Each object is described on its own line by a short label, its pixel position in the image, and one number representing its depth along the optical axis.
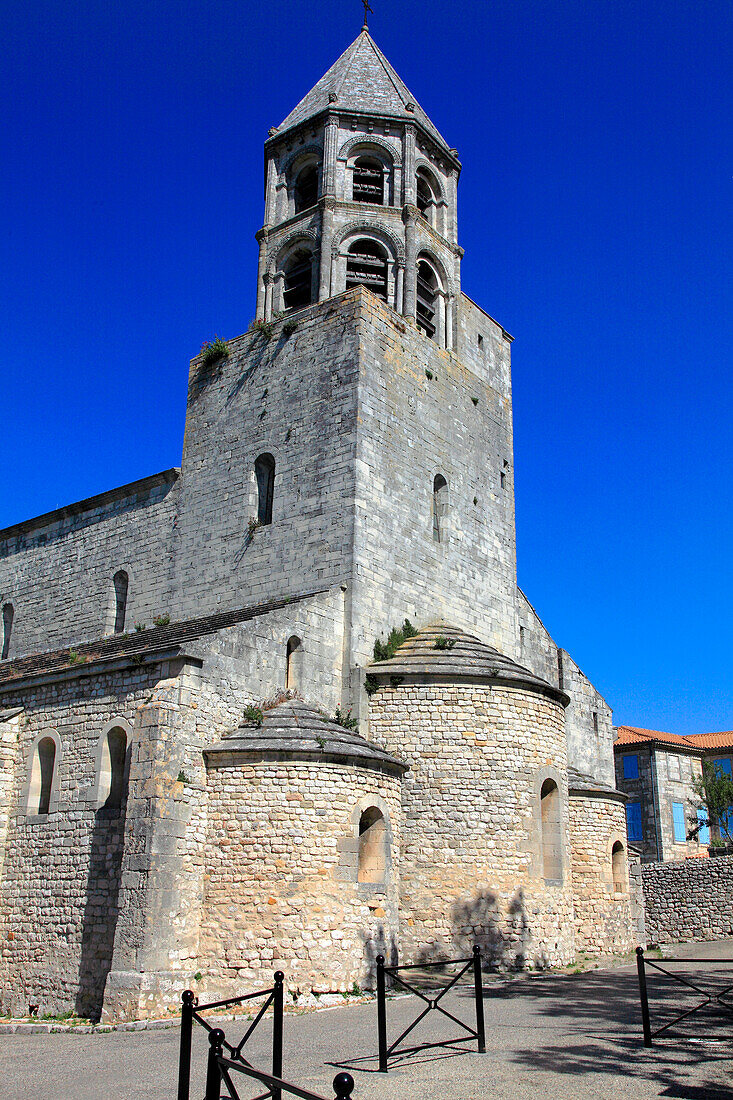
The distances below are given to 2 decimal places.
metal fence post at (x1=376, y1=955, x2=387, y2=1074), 8.09
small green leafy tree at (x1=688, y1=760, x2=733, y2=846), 35.94
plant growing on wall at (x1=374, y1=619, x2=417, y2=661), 16.62
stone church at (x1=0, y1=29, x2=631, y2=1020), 12.71
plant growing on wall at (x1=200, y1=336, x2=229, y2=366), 21.02
